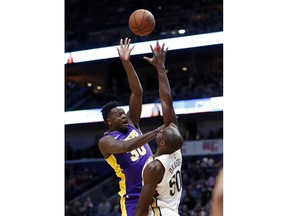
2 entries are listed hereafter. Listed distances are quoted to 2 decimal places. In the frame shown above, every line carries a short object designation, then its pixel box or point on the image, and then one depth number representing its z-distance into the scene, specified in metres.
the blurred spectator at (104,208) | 15.18
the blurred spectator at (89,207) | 15.61
